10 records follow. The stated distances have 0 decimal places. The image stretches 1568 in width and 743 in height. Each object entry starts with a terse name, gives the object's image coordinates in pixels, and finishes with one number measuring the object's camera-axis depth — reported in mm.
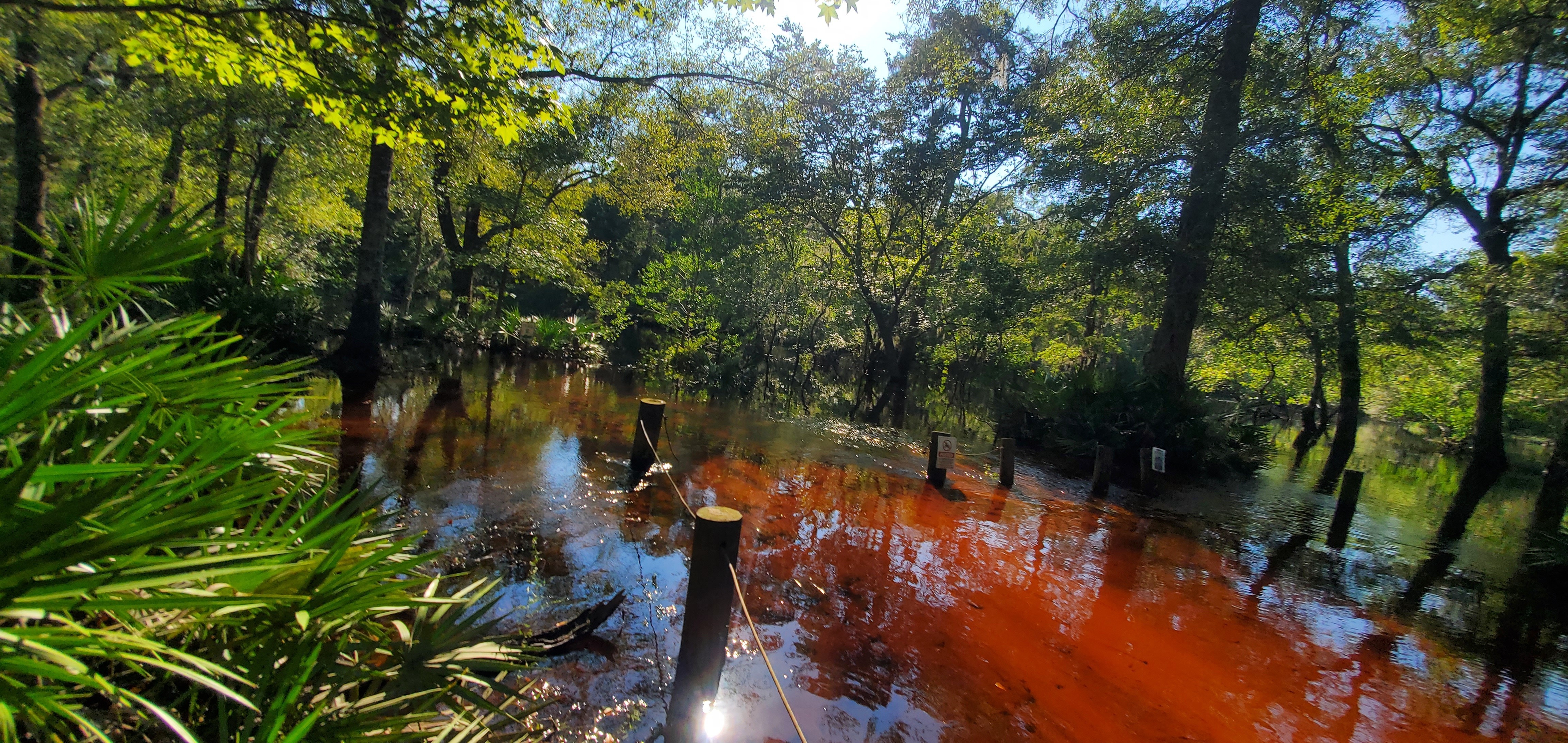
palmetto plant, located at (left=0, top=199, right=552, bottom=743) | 1154
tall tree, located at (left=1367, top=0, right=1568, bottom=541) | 10750
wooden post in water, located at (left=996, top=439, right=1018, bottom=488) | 9047
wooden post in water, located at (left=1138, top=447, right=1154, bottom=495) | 9852
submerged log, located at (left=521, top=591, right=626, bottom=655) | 3328
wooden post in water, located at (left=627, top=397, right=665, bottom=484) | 7320
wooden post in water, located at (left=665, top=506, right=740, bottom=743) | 2826
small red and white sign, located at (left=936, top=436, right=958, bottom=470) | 8344
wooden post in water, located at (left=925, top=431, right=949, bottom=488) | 8422
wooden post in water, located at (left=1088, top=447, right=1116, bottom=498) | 9391
